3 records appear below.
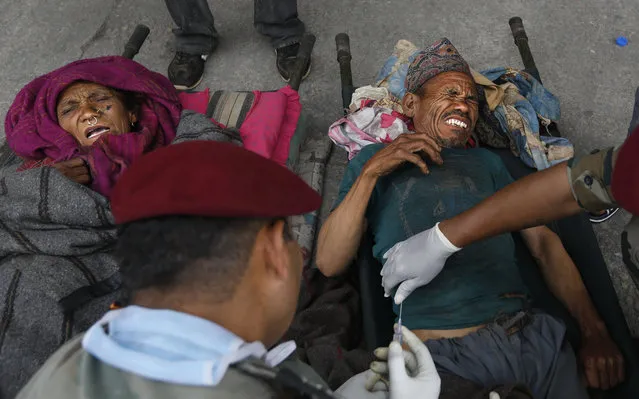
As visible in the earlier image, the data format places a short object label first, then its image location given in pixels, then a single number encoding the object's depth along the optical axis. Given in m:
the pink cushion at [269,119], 2.58
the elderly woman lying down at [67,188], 1.81
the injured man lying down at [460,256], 1.72
